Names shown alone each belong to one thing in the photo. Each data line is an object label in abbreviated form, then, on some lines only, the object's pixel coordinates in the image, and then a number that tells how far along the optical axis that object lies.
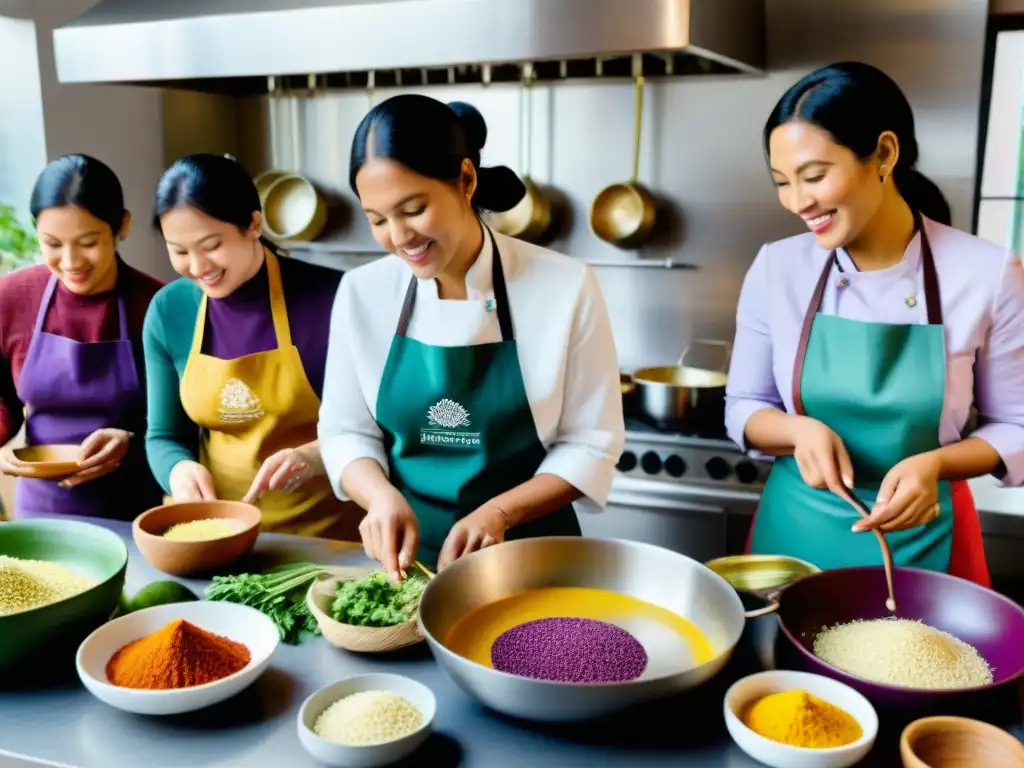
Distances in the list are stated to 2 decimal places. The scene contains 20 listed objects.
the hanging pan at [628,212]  3.06
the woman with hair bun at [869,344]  1.49
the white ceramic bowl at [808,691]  0.93
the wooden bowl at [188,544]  1.43
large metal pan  0.97
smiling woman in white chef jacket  1.60
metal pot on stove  2.69
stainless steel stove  2.73
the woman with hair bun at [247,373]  1.90
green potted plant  2.93
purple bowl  1.17
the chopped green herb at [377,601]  1.22
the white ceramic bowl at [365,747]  0.95
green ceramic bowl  1.13
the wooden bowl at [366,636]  1.20
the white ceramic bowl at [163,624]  1.04
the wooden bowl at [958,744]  0.92
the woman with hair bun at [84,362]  2.05
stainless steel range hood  2.07
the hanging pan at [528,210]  3.17
